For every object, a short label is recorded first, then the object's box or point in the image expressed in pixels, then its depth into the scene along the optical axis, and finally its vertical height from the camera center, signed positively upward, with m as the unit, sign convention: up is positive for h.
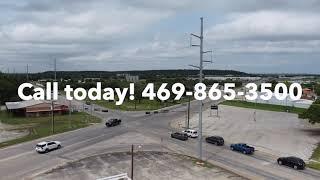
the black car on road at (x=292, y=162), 22.44 -7.97
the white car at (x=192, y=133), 32.19 -7.46
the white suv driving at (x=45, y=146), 26.72 -7.80
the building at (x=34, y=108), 47.93 -6.28
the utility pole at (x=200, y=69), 22.28 +0.85
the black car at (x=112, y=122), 38.61 -7.31
